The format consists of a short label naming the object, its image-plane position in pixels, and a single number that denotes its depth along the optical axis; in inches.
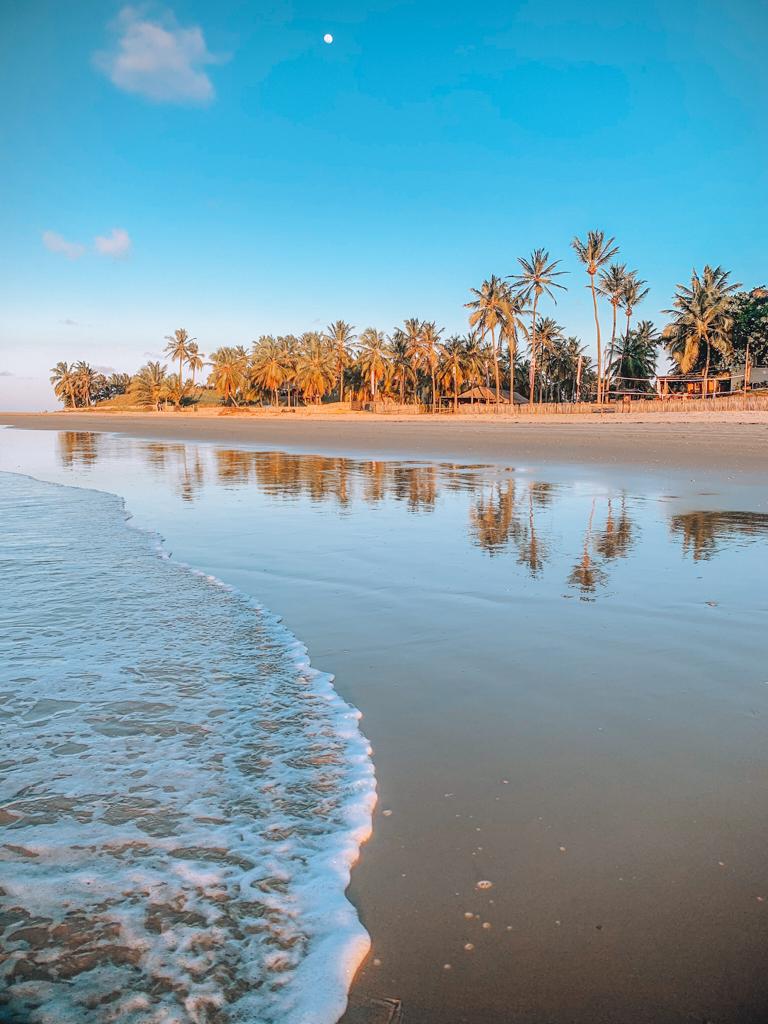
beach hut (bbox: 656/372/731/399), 2215.9
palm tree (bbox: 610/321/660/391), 2684.5
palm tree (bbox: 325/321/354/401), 3154.5
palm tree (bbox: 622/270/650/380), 2536.9
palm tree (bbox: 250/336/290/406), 3277.6
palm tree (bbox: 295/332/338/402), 3120.1
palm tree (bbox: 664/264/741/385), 2172.7
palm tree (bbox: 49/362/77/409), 4953.3
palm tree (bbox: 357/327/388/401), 2970.0
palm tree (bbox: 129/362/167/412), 4045.3
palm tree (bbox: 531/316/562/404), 2913.4
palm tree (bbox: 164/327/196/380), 3959.2
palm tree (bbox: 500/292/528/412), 2572.6
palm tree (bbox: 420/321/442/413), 2856.8
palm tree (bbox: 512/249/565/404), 2447.6
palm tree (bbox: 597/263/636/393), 2427.4
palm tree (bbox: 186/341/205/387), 4005.9
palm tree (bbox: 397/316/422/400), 2928.2
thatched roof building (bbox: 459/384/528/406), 2805.1
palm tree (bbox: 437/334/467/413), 2810.0
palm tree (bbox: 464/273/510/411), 2566.4
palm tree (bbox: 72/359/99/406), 4913.9
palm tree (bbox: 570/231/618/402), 2193.7
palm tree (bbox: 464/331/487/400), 2842.0
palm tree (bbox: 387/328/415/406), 2994.6
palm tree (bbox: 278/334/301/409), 3304.9
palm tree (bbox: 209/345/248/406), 3560.5
